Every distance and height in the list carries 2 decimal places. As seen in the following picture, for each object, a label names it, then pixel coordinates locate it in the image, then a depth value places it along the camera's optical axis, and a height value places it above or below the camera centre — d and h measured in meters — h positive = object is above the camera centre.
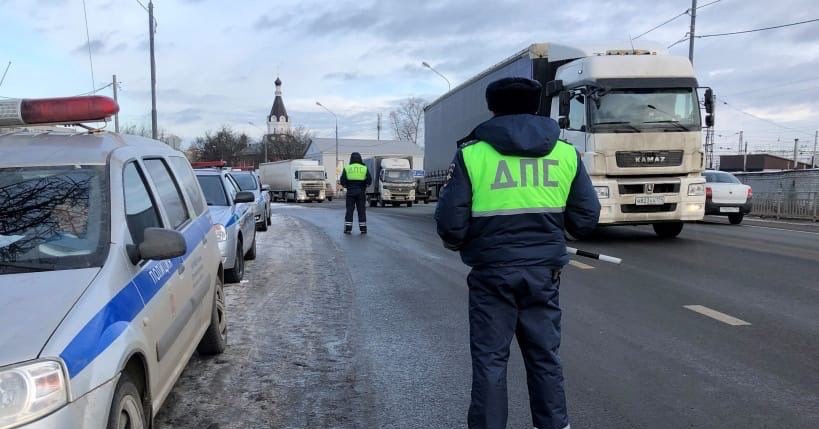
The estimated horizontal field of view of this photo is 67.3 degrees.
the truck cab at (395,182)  33.66 -0.80
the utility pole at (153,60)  21.31 +3.50
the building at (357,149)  91.56 +2.59
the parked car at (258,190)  14.20 -0.66
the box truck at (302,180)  45.53 -1.18
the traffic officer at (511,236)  2.89 -0.31
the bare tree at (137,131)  32.20 +1.76
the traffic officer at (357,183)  13.80 -0.39
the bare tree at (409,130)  99.38 +6.08
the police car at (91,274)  2.19 -0.53
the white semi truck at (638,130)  11.20 +0.80
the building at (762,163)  82.25 +1.98
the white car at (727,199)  17.91 -0.65
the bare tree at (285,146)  103.25 +2.98
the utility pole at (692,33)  25.42 +5.88
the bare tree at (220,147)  93.29 +2.46
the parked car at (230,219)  7.65 -0.76
